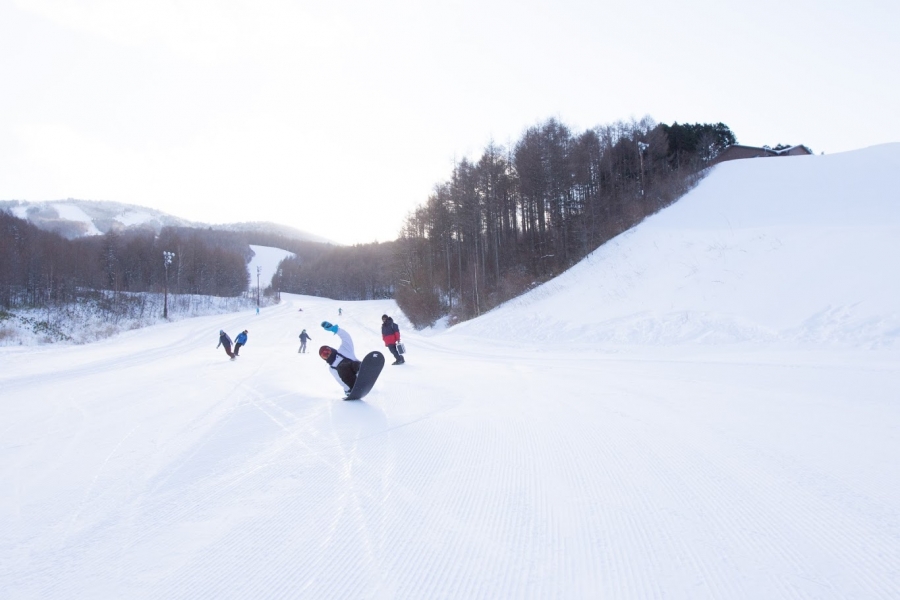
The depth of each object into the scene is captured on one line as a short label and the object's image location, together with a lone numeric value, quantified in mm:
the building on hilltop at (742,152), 42938
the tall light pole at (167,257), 54031
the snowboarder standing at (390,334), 12965
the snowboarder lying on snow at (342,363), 7113
